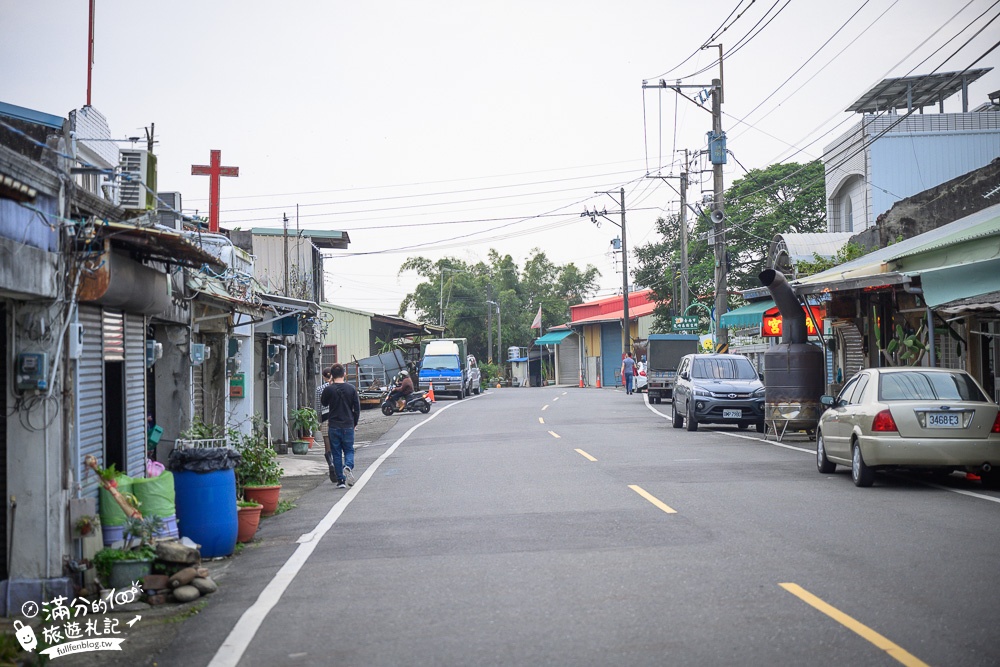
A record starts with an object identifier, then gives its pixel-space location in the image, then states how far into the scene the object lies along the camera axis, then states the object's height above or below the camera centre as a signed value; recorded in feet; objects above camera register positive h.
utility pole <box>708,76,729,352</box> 100.12 +16.50
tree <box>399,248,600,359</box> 251.80 +24.15
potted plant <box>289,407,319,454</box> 74.38 -2.66
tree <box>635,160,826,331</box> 156.46 +24.69
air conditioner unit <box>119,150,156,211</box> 38.25 +8.61
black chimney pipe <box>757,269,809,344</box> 68.95 +4.72
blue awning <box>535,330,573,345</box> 252.01 +10.31
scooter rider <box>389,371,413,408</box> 117.60 -0.90
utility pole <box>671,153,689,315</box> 141.38 +18.53
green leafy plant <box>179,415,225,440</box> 39.44 -1.84
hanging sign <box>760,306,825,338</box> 94.39 +4.78
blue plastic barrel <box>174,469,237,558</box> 31.19 -3.90
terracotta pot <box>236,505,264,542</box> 33.73 -4.63
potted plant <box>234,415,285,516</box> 39.09 -3.64
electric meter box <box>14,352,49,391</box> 26.02 +0.50
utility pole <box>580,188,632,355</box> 174.19 +22.69
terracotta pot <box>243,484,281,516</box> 39.01 -4.33
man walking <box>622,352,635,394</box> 162.91 +1.20
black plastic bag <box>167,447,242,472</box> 31.58 -2.32
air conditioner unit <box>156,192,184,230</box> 51.21 +9.47
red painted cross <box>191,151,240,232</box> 66.85 +14.41
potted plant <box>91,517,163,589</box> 26.99 -4.68
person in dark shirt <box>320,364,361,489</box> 47.83 -1.73
